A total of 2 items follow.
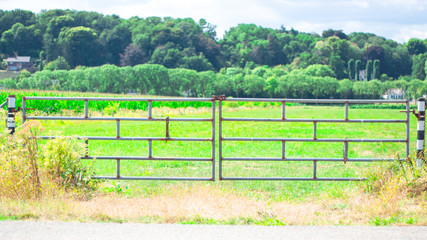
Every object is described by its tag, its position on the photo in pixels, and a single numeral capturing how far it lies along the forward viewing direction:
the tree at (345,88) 111.50
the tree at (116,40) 150.50
